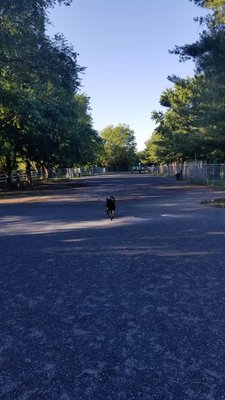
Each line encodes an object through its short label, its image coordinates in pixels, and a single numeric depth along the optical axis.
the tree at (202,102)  18.11
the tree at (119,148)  134.88
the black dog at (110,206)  12.48
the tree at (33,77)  16.89
